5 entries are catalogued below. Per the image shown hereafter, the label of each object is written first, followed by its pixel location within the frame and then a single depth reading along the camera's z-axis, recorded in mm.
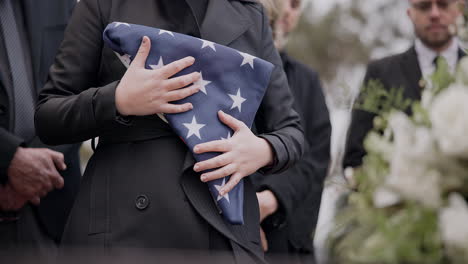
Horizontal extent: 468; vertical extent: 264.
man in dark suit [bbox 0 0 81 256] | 3018
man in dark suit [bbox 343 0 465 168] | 4328
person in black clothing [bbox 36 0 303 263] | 2258
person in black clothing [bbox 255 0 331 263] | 3781
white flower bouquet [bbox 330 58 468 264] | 1354
